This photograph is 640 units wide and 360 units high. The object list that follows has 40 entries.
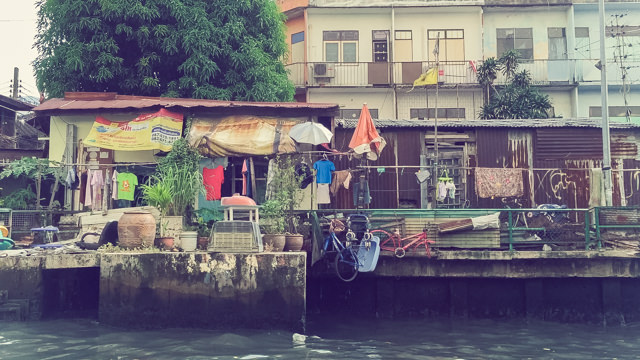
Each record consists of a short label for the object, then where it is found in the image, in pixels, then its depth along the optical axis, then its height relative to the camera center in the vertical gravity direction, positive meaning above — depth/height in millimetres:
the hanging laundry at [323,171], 14461 +1242
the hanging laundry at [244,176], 14109 +1112
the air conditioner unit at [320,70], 24656 +6392
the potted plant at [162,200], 12062 +457
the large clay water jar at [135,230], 11203 -155
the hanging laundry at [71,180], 14617 +1075
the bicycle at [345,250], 12086 -623
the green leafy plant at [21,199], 15797 +648
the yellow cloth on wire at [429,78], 17045 +4256
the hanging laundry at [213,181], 14320 +1000
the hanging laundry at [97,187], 14609 +884
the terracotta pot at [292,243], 11742 -440
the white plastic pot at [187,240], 11498 -361
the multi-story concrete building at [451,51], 24734 +7383
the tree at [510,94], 22305 +5003
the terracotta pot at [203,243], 11922 -438
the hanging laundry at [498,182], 16906 +1108
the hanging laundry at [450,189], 16078 +873
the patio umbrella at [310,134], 13555 +2058
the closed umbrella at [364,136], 14336 +2098
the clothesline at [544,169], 16447 +1452
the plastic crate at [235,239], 10820 -327
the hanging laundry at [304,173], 14098 +1177
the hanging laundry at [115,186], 14438 +898
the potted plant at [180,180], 12070 +897
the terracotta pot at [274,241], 11375 -386
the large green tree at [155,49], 19547 +5945
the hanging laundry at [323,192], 14735 +734
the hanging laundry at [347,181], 15656 +1073
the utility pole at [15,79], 36156 +8993
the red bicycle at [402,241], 12422 -441
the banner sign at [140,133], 14258 +2221
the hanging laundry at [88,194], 14586 +711
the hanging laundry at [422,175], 15820 +1238
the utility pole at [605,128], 14484 +2352
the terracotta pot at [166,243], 11609 -422
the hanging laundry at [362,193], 15031 +718
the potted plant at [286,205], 11789 +354
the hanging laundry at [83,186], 14922 +933
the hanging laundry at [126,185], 14477 +924
